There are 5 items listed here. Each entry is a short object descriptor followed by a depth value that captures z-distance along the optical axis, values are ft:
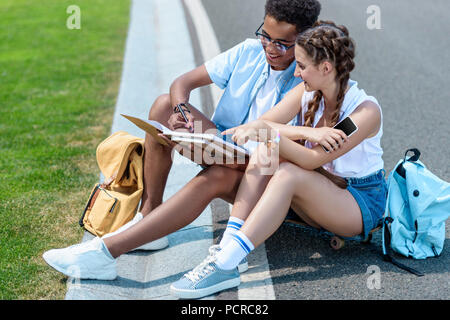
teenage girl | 10.20
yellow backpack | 11.98
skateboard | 11.21
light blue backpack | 10.80
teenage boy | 10.72
